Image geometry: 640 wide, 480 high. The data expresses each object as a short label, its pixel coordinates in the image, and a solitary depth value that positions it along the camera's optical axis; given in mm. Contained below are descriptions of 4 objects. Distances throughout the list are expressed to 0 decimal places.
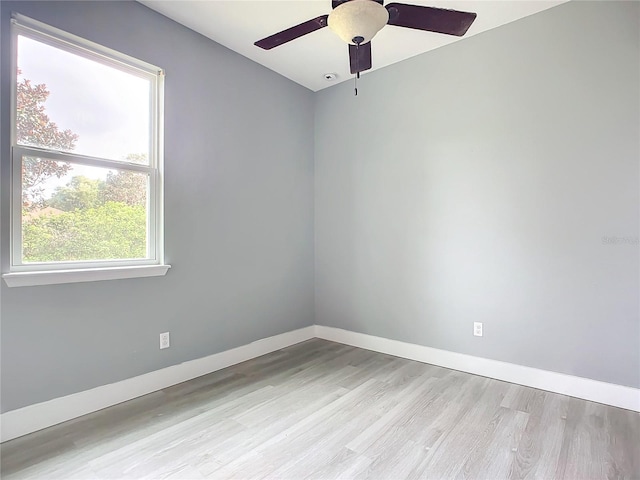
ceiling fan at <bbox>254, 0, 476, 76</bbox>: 1655
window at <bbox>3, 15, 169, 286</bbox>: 1970
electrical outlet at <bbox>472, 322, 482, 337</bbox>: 2840
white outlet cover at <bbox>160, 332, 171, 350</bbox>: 2559
